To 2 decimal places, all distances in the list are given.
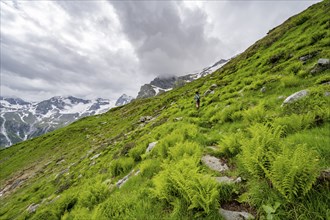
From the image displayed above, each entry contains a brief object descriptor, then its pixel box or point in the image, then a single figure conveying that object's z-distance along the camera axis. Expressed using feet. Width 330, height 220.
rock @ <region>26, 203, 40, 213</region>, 45.57
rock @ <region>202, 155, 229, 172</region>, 18.70
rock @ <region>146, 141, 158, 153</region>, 33.09
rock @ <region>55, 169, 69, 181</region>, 66.71
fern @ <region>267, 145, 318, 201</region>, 10.58
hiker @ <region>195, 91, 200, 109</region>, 58.94
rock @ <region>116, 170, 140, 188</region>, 26.17
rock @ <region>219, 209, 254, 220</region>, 11.71
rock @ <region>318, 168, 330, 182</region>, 10.92
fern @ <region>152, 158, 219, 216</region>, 12.91
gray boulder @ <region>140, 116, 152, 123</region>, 97.93
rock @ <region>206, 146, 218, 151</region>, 23.63
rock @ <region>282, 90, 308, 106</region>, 26.20
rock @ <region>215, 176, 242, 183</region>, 14.94
